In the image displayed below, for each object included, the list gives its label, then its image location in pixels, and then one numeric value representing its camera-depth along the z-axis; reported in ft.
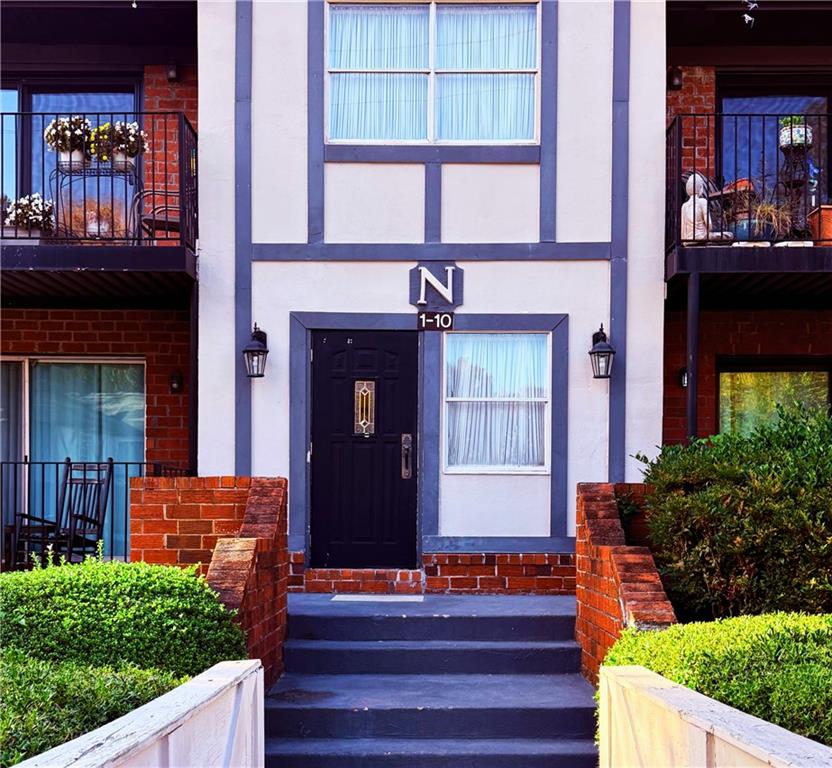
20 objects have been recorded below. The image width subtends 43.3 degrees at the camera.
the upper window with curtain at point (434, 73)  27.14
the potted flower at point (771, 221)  26.89
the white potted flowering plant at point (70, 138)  27.17
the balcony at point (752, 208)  25.64
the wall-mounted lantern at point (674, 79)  29.89
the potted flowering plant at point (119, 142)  27.17
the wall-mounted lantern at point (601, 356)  26.12
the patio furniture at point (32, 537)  26.53
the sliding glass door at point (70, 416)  30.91
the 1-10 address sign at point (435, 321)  26.84
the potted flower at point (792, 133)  27.55
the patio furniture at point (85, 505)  26.84
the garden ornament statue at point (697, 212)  26.21
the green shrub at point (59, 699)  10.03
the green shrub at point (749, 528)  17.28
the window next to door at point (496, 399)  26.91
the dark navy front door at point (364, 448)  26.68
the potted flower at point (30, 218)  27.58
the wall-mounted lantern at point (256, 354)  26.20
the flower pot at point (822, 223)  27.55
